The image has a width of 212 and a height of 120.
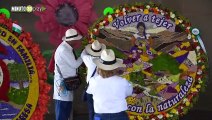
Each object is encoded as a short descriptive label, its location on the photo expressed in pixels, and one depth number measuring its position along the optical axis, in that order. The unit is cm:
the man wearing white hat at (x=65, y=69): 757
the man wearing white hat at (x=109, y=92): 598
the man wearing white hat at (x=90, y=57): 732
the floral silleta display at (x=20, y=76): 762
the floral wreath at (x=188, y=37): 830
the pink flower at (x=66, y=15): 895
